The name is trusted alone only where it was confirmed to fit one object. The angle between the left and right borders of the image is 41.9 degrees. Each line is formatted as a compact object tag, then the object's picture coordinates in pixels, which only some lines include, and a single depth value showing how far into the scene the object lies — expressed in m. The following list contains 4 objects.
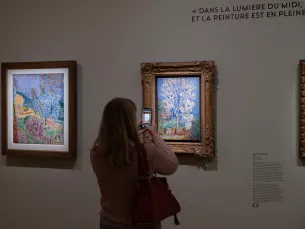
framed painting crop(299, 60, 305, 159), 2.89
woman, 2.15
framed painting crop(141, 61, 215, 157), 3.07
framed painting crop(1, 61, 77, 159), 3.43
